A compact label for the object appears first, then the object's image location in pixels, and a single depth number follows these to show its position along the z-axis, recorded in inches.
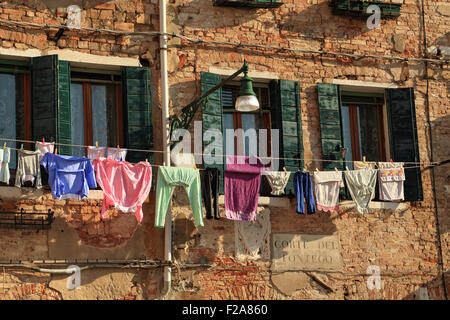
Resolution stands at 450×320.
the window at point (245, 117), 518.9
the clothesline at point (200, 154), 460.2
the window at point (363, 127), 546.3
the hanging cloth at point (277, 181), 497.7
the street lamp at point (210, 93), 451.5
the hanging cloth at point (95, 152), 470.9
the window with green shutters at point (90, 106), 471.2
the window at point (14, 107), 474.0
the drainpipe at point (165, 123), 476.1
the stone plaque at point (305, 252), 503.5
